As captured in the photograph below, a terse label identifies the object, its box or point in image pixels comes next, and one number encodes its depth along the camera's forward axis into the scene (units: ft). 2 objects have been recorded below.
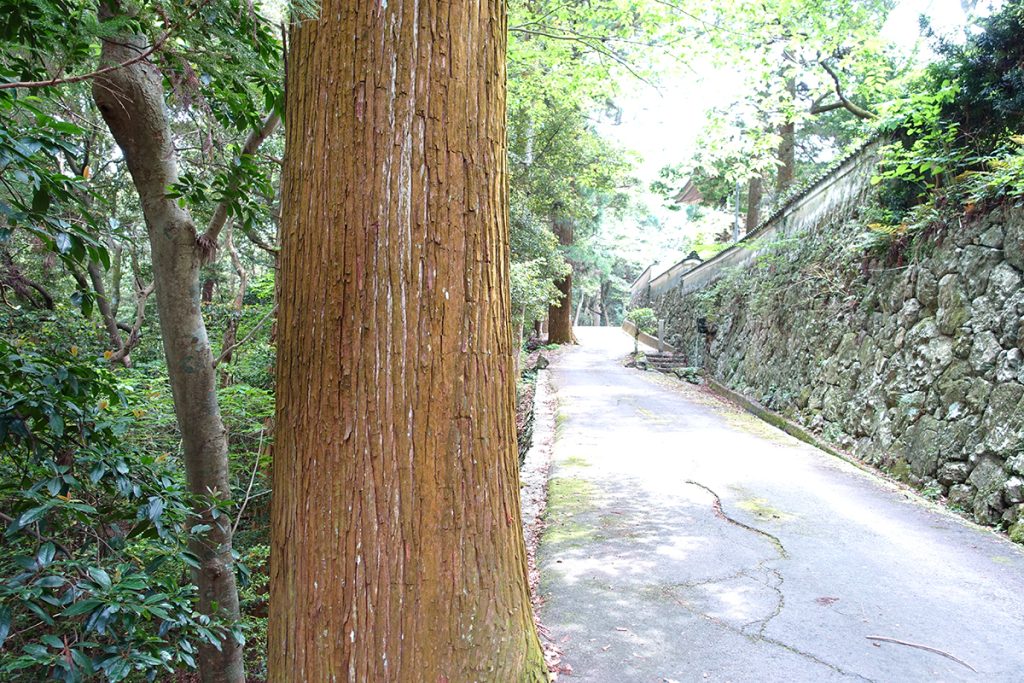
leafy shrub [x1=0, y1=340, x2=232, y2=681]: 5.75
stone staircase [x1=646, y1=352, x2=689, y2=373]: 58.59
